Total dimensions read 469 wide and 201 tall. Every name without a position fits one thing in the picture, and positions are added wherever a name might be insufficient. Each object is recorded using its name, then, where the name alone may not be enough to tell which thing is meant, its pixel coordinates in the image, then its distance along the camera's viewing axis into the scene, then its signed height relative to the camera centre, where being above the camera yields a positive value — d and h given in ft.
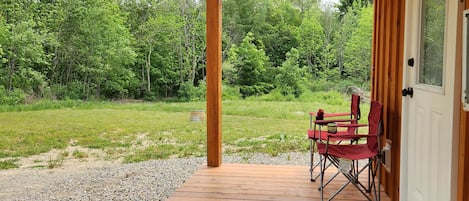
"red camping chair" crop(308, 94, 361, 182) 10.64 -1.02
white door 5.83 -0.31
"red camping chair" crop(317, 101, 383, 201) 8.78 -1.59
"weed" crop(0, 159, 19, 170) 14.38 -3.10
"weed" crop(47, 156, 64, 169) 14.40 -3.07
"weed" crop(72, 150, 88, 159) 15.69 -2.94
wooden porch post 11.98 +0.09
